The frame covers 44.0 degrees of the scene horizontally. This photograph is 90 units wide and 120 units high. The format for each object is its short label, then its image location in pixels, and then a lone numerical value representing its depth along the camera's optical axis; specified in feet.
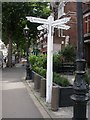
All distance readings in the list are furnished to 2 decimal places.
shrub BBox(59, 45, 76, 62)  36.81
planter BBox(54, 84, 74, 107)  13.15
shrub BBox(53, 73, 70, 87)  14.21
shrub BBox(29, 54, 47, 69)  26.91
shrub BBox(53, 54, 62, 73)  33.10
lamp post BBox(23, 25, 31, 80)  26.34
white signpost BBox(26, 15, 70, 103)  13.99
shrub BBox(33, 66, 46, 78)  18.56
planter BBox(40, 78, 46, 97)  15.67
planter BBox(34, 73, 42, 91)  18.52
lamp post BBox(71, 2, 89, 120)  8.08
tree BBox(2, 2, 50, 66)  47.70
